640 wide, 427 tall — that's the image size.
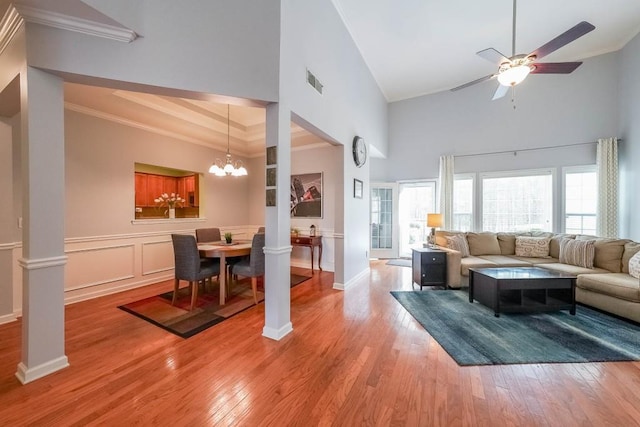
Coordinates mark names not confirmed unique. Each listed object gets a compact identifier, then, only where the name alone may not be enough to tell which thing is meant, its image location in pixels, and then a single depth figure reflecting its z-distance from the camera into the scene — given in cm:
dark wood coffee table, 290
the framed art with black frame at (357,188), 431
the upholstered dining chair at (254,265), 330
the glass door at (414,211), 603
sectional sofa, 284
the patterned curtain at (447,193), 549
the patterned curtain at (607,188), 421
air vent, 300
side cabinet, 396
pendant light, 411
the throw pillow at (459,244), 427
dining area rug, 270
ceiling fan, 247
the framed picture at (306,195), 536
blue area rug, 214
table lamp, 441
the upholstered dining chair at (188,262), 307
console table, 503
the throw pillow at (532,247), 417
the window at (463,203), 545
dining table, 328
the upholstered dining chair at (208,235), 428
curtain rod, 454
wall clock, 425
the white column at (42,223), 182
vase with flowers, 475
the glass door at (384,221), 622
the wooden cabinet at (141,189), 510
